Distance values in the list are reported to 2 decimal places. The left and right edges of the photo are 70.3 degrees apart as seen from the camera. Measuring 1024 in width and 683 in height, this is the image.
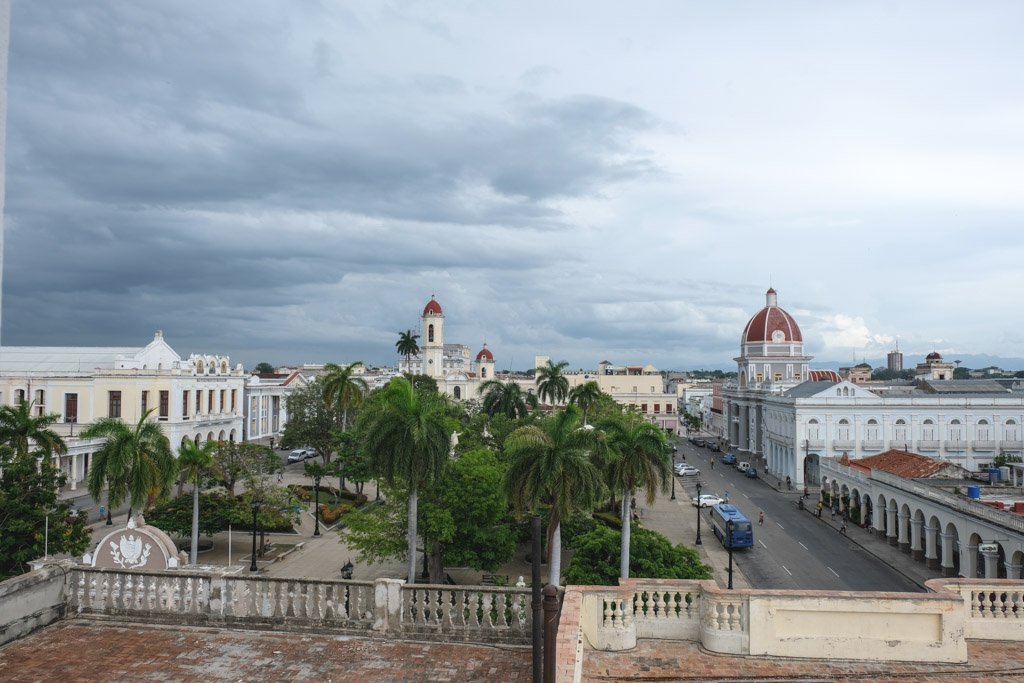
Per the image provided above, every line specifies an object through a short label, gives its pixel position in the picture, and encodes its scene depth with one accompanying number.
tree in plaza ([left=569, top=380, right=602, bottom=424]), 52.69
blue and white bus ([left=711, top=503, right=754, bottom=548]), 37.44
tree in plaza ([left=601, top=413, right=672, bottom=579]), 26.97
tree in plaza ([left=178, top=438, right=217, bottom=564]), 29.98
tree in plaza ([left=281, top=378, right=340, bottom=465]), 58.27
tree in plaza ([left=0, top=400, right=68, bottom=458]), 31.25
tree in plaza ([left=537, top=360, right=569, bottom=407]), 65.81
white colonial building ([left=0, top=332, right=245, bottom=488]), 58.78
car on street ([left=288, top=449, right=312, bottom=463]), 70.62
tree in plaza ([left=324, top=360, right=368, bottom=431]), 52.00
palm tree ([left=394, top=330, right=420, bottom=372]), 88.25
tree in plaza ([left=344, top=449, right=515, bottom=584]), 26.22
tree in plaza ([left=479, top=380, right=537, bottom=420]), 66.88
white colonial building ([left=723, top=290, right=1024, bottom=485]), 62.47
